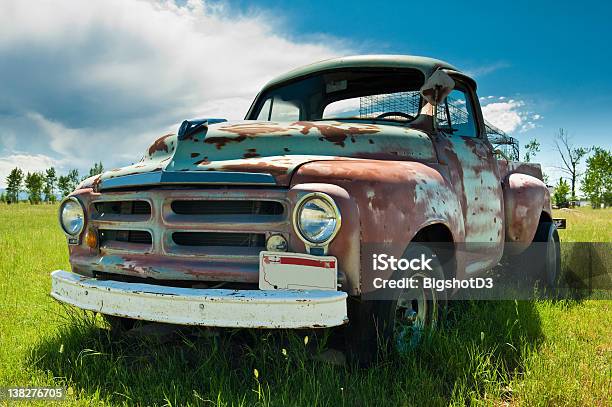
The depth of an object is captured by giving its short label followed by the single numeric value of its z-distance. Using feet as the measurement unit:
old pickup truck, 7.39
